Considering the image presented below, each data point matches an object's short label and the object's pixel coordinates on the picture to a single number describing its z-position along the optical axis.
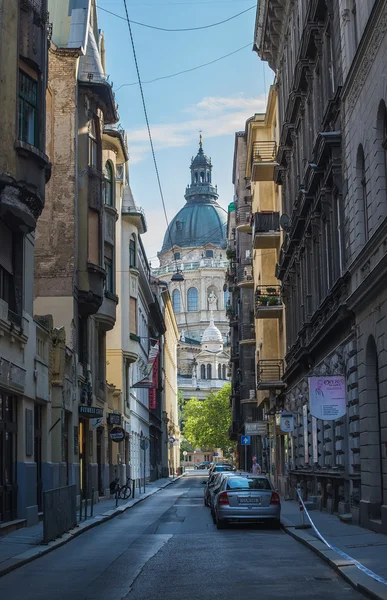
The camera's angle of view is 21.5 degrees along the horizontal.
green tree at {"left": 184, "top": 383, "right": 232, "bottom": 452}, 124.75
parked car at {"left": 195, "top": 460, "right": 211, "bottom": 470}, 147.32
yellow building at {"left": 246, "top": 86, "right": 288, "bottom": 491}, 43.09
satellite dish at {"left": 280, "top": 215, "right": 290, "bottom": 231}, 34.69
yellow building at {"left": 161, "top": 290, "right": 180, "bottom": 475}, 99.56
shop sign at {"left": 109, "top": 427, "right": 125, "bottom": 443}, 34.53
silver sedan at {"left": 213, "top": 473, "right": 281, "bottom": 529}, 22.97
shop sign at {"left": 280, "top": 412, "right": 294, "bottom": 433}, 27.50
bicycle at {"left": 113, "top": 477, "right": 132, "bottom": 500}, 37.53
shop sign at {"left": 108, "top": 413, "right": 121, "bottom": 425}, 41.31
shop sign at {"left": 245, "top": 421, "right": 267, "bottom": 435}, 55.09
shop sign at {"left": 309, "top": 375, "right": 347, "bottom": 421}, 19.48
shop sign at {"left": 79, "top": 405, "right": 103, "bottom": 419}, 32.56
